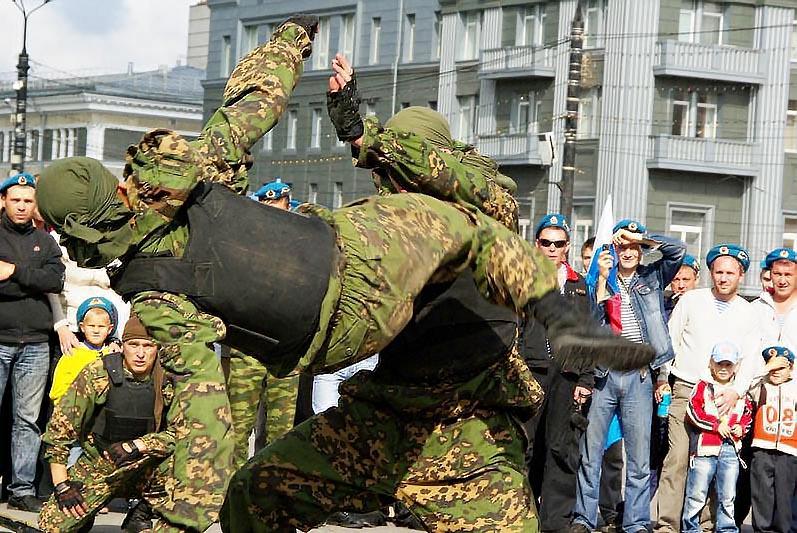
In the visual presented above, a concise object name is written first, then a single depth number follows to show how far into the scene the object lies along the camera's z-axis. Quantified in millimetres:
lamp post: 38812
